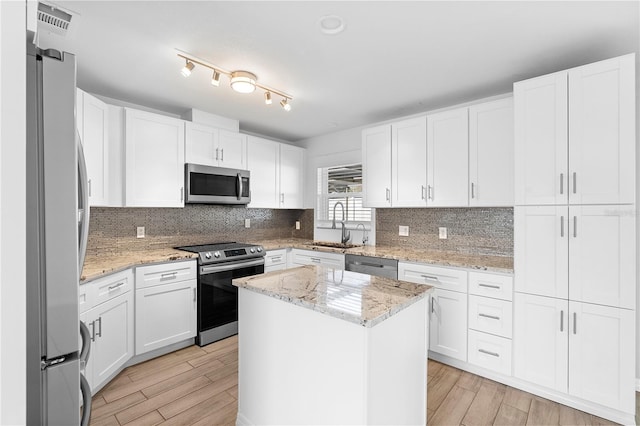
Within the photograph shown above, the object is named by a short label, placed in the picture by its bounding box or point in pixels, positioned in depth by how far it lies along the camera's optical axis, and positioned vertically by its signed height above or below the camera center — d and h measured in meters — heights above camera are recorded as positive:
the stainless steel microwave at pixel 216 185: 3.33 +0.32
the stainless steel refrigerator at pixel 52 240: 0.84 -0.08
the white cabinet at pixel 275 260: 3.81 -0.60
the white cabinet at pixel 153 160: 2.92 +0.53
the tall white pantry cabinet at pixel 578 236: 1.97 -0.16
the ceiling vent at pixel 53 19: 1.69 +1.13
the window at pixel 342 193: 4.18 +0.29
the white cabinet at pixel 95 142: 2.44 +0.60
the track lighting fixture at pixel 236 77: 2.19 +1.09
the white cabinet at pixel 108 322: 2.17 -0.86
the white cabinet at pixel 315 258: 3.56 -0.56
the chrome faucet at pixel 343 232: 4.04 -0.26
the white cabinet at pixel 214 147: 3.35 +0.77
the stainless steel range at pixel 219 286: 3.10 -0.77
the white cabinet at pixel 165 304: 2.73 -0.86
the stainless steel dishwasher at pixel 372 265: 3.07 -0.55
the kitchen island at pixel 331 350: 1.36 -0.69
